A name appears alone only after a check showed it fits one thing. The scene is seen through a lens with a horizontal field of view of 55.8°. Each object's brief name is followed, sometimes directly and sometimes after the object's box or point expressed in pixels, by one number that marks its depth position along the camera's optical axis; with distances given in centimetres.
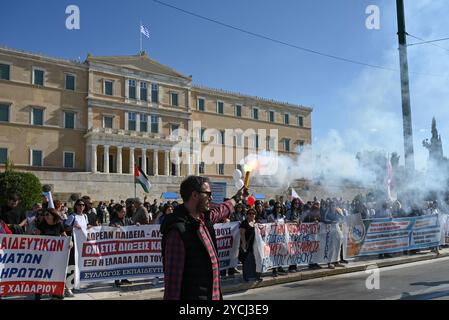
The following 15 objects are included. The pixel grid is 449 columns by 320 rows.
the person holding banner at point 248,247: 963
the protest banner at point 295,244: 1005
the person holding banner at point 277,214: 1491
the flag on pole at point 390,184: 1417
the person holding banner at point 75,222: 841
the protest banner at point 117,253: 857
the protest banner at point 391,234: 1250
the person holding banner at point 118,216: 971
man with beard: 302
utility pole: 1207
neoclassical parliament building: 4509
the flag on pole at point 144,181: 2039
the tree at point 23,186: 2930
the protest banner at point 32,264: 748
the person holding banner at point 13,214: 865
